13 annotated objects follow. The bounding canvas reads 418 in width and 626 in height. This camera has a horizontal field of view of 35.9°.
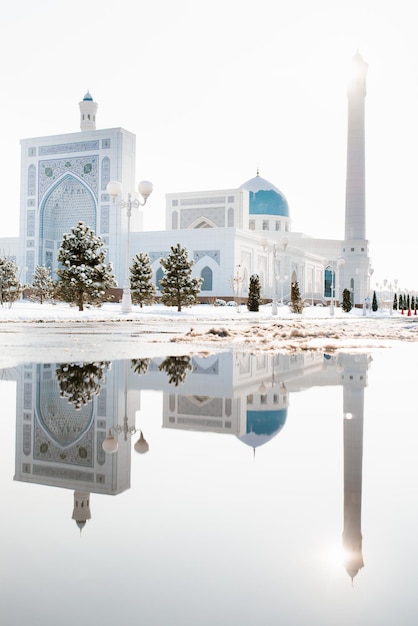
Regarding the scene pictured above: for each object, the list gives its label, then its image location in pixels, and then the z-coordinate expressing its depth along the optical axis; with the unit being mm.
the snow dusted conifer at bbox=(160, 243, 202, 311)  32812
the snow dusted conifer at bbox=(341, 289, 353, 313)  50281
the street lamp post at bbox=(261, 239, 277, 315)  33344
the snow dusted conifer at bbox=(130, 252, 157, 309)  34344
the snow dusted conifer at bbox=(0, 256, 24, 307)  27973
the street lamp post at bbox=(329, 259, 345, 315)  73662
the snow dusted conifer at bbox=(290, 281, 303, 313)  38250
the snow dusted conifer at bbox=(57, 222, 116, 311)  26250
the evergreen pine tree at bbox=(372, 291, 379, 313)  57562
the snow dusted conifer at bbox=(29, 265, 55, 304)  42800
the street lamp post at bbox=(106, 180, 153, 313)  24998
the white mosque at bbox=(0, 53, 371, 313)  48094
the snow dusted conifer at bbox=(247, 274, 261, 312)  35812
